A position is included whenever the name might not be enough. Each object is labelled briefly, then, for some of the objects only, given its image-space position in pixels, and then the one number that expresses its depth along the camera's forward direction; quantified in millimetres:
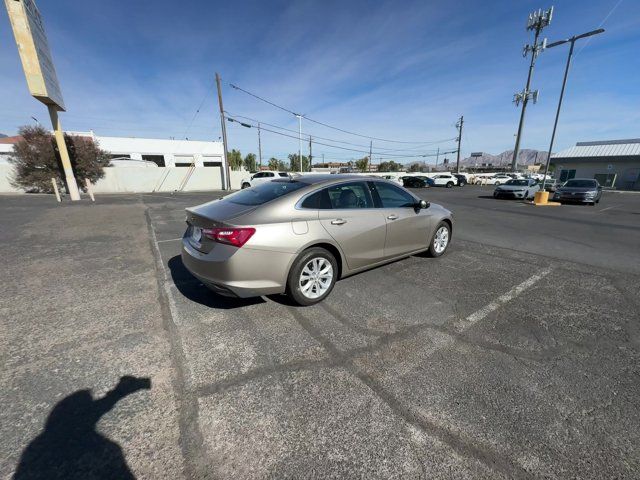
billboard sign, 10609
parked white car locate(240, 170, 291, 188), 21989
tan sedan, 2891
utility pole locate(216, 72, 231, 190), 23312
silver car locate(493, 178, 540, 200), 18141
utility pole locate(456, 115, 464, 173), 50031
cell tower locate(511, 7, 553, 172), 33656
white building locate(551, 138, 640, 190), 32844
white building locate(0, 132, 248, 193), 23203
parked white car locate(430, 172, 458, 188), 34781
